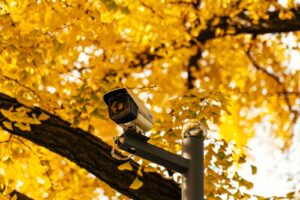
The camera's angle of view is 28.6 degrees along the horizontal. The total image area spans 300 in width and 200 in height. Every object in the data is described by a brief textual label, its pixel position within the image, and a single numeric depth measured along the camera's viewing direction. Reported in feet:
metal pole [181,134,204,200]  10.14
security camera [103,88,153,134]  9.80
